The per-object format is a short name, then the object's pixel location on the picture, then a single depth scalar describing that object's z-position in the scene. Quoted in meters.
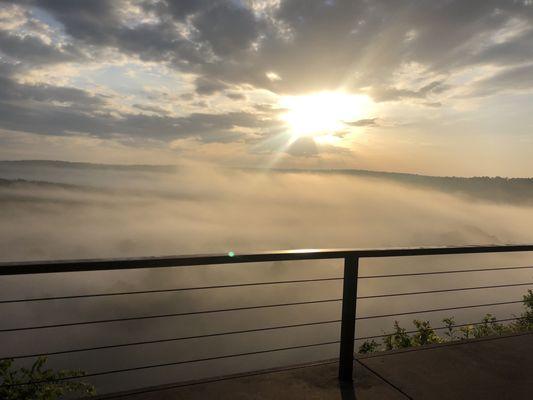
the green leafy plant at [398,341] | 7.40
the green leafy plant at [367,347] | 9.86
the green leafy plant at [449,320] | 7.73
